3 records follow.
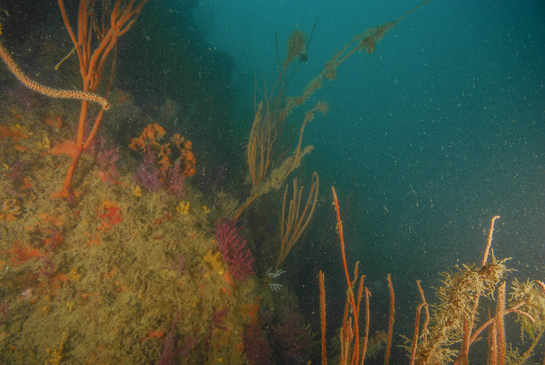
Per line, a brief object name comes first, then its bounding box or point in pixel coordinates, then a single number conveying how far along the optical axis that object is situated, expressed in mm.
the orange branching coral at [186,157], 3447
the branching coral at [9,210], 2482
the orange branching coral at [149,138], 3387
